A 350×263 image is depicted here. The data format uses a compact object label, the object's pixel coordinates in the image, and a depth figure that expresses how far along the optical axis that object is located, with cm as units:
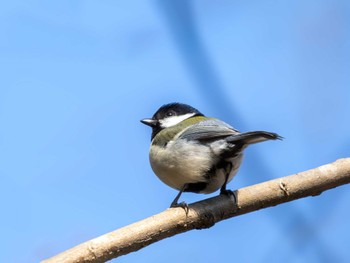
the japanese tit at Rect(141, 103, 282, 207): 630
